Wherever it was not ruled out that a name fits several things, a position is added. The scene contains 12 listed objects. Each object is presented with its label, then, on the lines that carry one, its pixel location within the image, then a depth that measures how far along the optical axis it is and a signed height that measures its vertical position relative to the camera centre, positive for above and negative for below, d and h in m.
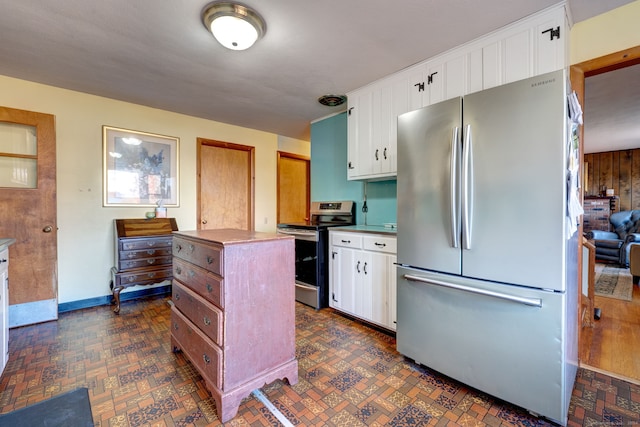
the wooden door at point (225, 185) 4.11 +0.42
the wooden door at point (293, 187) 5.07 +0.46
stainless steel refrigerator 1.43 -0.19
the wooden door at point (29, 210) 2.68 +0.03
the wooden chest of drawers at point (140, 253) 3.05 -0.46
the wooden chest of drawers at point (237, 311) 1.54 -0.59
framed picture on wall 3.35 +0.56
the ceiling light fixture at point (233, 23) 1.78 +1.25
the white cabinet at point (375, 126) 2.77 +0.91
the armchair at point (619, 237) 5.23 -0.52
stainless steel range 3.17 -0.58
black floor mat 0.78 -0.58
